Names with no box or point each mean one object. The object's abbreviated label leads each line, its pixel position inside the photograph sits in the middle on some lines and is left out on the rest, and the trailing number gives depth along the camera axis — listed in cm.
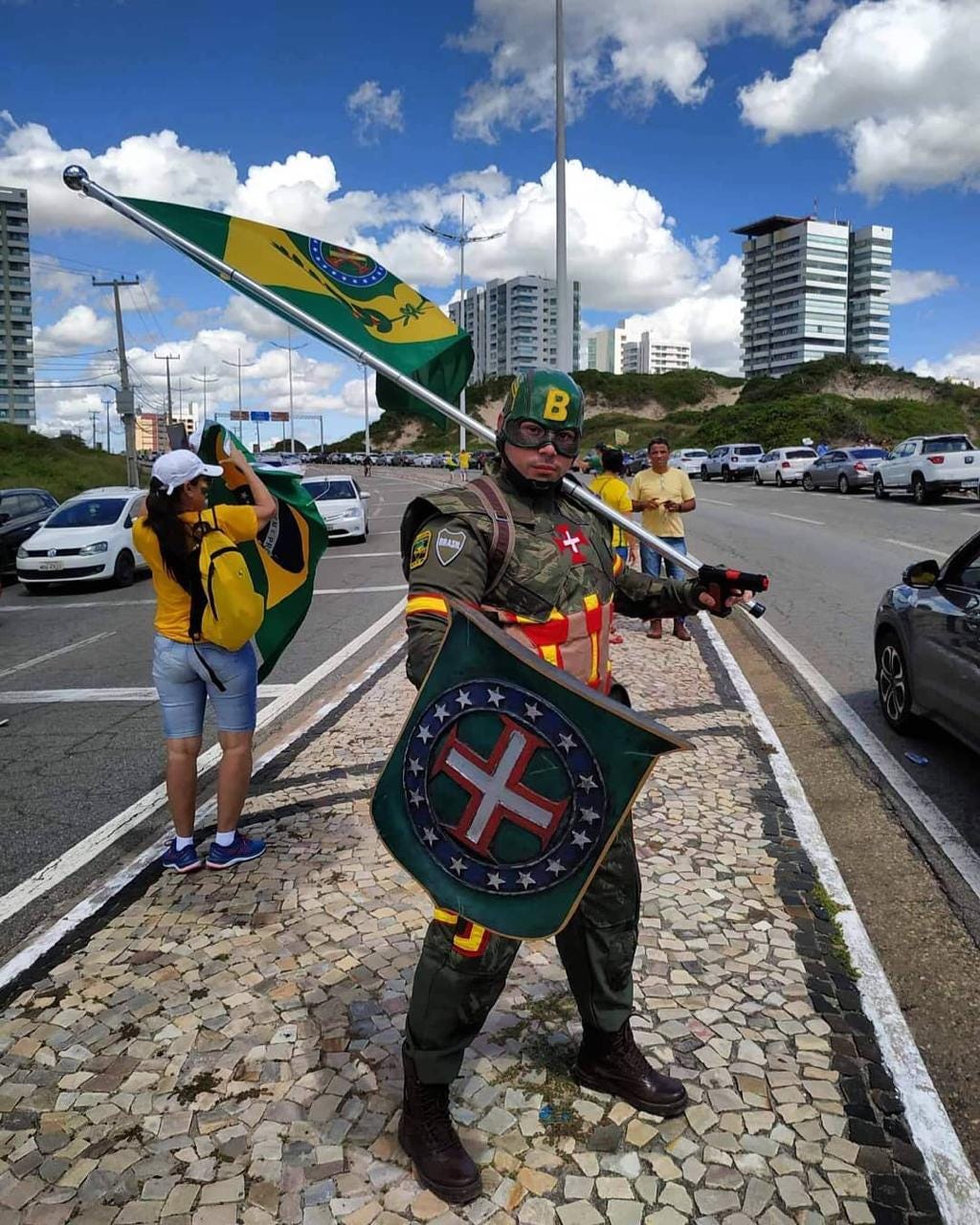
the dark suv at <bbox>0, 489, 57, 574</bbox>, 1658
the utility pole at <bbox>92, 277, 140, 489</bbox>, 3528
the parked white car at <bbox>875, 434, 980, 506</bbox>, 2392
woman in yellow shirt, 386
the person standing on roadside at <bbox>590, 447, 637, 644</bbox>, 798
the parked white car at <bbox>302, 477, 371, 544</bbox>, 2052
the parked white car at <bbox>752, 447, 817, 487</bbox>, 3588
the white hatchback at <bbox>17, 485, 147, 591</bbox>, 1464
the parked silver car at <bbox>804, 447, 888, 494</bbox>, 2939
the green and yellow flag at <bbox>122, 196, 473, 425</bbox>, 426
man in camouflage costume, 226
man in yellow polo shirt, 866
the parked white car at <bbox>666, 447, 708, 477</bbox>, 4706
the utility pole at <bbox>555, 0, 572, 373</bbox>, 1689
